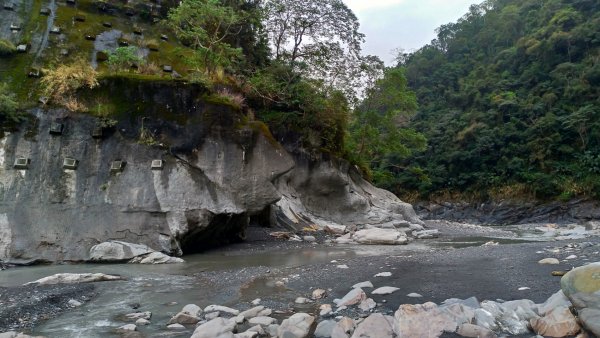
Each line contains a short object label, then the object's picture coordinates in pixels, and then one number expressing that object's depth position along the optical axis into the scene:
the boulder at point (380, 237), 15.80
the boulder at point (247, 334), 5.16
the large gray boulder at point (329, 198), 21.89
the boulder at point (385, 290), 7.16
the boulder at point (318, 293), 7.27
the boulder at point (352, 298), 6.61
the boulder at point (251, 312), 6.13
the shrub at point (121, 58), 14.26
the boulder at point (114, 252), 11.49
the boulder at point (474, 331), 4.98
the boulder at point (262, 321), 5.78
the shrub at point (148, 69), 15.26
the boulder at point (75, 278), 8.49
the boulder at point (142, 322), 5.96
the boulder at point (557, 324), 4.95
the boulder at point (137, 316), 6.20
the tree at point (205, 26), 16.52
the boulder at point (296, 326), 5.20
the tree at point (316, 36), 24.75
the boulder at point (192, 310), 6.23
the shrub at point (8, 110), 12.77
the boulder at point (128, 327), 5.69
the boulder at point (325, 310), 6.28
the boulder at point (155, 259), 11.62
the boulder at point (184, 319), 5.99
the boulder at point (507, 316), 5.31
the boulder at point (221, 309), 6.41
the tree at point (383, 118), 31.53
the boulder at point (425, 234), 19.11
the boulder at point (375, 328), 5.05
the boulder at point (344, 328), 5.19
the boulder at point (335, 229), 19.35
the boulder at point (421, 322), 5.07
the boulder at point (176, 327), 5.76
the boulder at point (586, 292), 4.78
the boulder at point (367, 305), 6.33
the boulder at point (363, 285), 7.63
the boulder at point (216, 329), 5.14
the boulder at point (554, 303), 5.39
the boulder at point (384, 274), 8.58
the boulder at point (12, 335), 5.20
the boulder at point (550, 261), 9.01
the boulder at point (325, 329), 5.34
